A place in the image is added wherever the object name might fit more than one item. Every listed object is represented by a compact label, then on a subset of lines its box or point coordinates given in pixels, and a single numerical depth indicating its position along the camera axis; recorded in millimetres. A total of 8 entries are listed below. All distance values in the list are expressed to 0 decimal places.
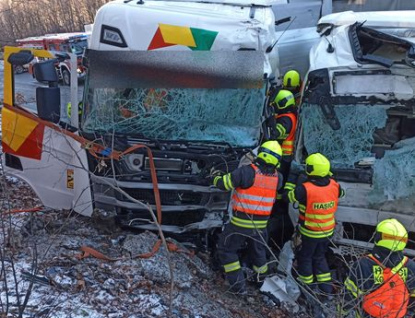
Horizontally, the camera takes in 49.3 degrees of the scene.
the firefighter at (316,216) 4211
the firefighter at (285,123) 5223
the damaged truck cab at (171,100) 4160
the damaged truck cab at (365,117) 4152
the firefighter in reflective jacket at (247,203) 4125
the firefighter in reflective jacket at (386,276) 3164
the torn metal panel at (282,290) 4398
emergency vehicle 17391
